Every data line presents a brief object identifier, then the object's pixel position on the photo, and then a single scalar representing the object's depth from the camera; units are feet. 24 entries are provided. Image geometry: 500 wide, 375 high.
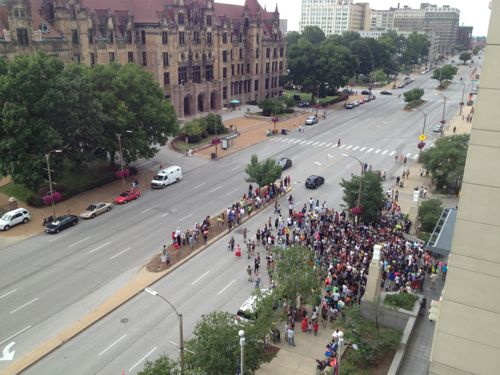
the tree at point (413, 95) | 327.67
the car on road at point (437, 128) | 257.75
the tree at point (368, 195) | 129.29
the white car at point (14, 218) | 129.90
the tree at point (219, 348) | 63.67
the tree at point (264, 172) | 152.15
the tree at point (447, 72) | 467.93
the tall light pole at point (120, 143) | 154.77
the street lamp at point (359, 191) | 125.18
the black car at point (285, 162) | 188.85
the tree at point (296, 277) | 85.30
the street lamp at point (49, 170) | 130.52
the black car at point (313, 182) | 167.43
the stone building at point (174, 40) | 203.41
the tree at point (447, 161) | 153.89
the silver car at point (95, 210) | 139.44
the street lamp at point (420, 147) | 200.75
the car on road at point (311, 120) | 277.44
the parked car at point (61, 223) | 128.57
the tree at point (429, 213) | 125.39
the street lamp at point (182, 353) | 62.95
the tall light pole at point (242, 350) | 59.34
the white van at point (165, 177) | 165.99
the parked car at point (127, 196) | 151.45
